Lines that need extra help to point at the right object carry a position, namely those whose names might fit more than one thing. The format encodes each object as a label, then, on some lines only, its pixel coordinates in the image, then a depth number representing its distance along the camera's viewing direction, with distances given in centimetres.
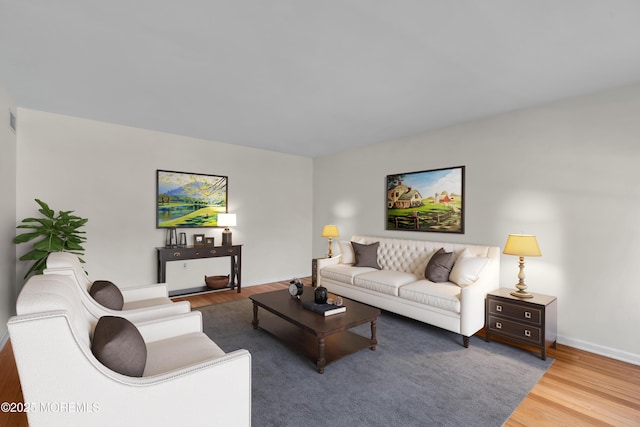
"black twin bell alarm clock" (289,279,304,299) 333
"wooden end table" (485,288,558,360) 283
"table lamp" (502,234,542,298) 300
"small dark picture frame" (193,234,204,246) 482
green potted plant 318
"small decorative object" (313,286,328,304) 309
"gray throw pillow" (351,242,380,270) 462
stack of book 287
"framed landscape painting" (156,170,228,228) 458
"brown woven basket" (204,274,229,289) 498
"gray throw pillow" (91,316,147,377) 132
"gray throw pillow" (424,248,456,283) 368
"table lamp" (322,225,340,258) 549
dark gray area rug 200
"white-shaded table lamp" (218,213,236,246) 505
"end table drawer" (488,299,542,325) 286
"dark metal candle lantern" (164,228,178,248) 456
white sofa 313
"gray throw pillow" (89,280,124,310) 224
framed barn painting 409
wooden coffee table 259
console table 433
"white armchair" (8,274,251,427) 108
